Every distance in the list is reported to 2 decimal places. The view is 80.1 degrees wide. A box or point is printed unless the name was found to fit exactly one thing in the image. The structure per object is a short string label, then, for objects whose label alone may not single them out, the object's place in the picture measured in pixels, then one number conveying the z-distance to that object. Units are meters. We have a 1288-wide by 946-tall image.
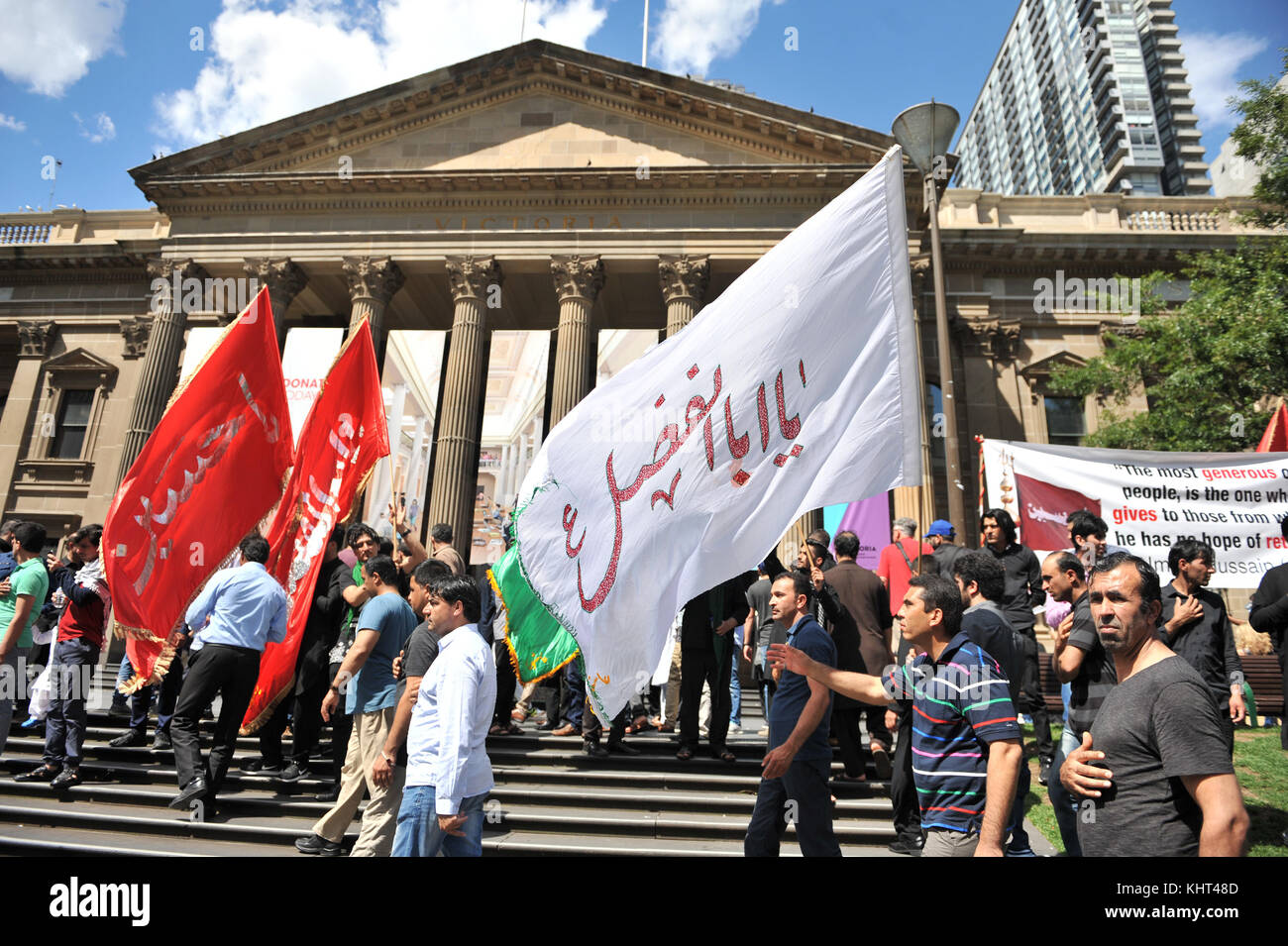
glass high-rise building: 87.31
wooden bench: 9.43
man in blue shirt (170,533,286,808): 6.61
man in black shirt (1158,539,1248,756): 5.11
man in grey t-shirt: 2.41
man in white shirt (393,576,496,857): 3.84
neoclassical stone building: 22.48
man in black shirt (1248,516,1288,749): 5.50
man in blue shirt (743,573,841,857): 4.27
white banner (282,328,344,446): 20.84
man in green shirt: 6.64
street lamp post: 8.51
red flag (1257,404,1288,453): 10.14
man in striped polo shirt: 3.14
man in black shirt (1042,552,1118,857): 4.46
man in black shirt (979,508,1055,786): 6.46
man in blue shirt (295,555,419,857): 5.66
